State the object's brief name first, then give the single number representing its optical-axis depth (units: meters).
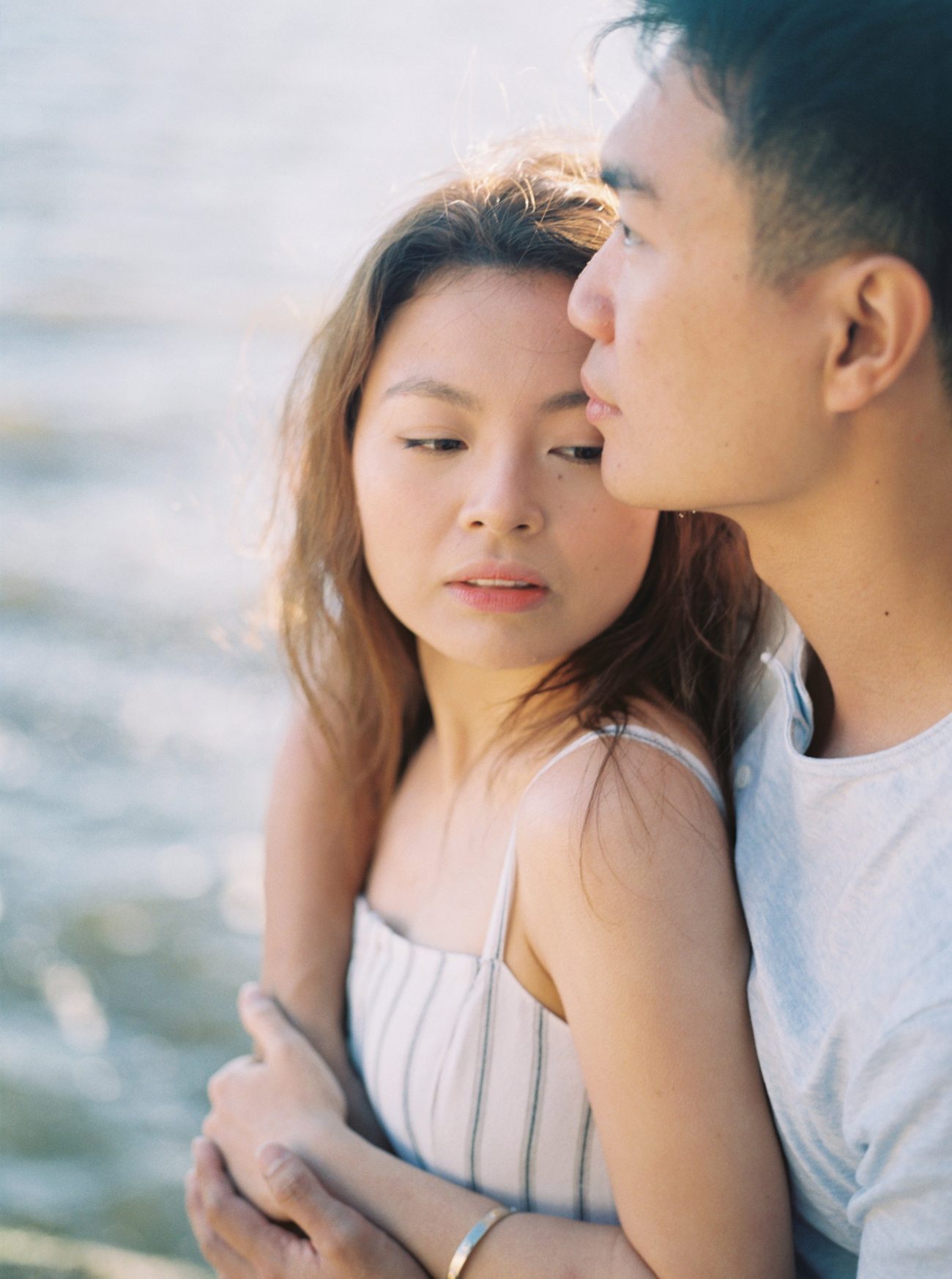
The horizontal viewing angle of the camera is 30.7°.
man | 0.61
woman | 0.68
